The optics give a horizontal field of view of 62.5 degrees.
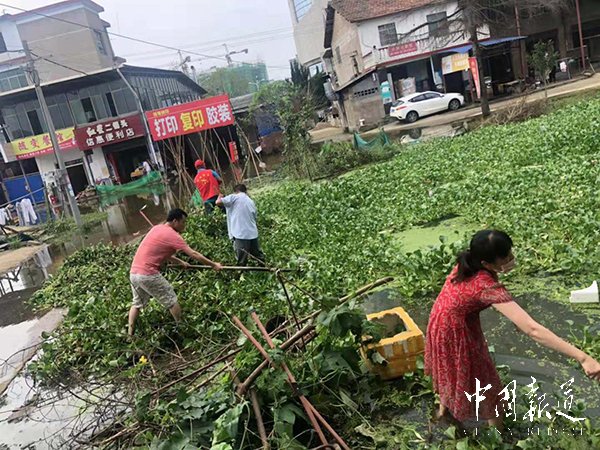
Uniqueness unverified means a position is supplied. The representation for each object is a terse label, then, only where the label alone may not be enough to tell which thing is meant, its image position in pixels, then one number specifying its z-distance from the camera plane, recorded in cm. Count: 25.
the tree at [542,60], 2186
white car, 2667
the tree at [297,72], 4297
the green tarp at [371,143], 1698
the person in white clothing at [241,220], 748
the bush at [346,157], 1623
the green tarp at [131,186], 2531
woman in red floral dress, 261
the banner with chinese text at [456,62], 2762
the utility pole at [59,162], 1694
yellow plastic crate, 405
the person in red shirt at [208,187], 1081
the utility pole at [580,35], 2741
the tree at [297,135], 1606
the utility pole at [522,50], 2821
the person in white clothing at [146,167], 2752
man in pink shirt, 597
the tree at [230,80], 7762
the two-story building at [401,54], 2848
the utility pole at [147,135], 2827
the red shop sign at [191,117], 2402
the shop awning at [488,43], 2778
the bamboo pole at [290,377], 289
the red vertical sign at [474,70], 2555
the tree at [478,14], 1904
